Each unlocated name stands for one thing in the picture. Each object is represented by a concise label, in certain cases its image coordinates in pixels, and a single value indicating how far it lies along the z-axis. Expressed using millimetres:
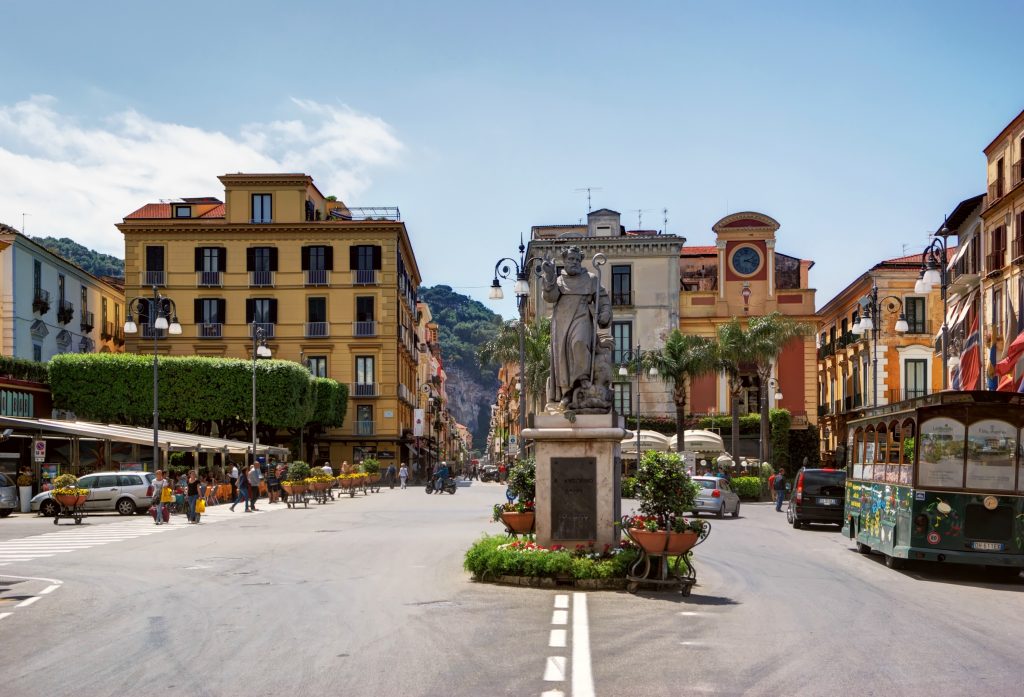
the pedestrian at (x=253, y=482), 37469
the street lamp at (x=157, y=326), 33625
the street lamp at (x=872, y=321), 29808
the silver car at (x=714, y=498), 33688
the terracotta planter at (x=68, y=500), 29781
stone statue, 15820
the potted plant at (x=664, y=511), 13930
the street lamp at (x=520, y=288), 27031
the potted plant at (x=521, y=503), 17281
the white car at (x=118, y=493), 34438
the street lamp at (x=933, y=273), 25019
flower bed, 14289
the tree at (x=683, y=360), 56562
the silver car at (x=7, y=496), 33344
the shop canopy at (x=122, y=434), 35062
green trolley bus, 17016
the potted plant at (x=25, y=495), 35531
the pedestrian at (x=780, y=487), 39688
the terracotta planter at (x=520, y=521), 17250
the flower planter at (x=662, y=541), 13883
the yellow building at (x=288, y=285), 69750
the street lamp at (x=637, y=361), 56225
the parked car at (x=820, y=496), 29031
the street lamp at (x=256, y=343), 46875
